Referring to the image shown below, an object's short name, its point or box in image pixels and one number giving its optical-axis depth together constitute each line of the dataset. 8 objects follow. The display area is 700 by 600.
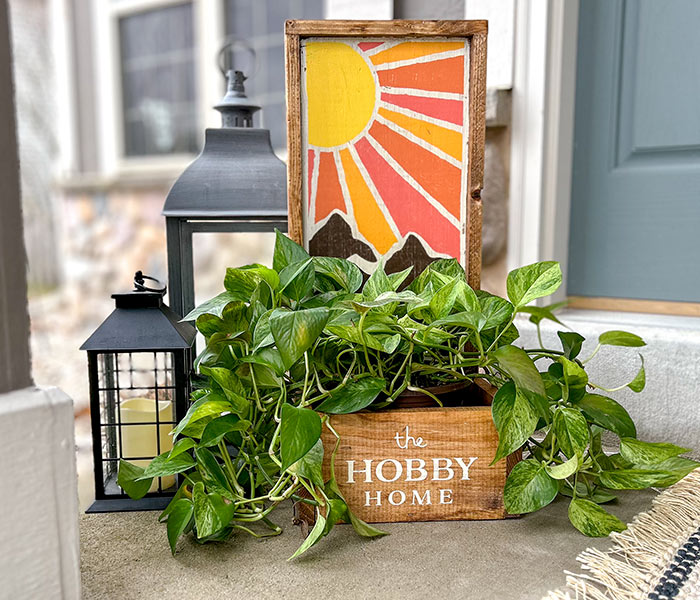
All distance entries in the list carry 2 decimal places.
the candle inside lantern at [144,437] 0.90
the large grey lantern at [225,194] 0.98
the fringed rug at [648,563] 0.65
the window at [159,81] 3.69
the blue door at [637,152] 1.19
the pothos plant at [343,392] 0.73
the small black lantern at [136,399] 0.82
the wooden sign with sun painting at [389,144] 1.01
